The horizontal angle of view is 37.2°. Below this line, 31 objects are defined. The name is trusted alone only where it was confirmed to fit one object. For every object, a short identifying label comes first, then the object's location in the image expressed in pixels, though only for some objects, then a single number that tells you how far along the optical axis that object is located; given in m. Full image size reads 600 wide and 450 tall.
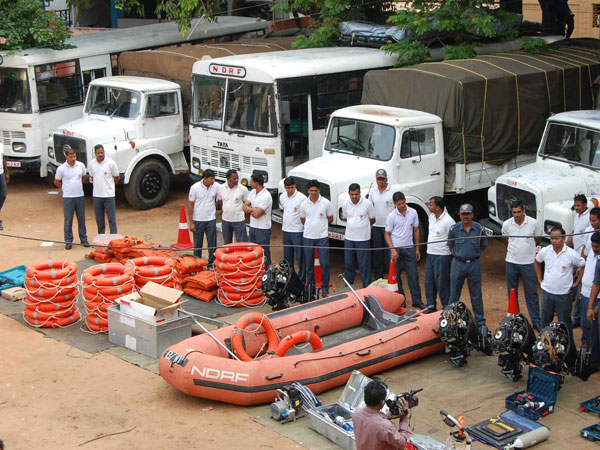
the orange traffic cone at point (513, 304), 11.27
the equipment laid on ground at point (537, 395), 9.42
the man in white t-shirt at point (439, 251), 12.17
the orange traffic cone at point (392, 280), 12.65
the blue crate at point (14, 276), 13.86
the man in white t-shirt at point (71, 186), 15.43
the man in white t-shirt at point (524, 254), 11.78
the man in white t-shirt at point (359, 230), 12.99
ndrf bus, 16.03
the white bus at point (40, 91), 19.22
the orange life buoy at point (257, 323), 10.46
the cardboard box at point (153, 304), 11.19
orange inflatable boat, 9.79
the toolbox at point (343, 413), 8.95
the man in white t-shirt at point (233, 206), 13.99
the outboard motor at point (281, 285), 12.46
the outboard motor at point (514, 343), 10.09
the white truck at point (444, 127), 14.48
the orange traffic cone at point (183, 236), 15.66
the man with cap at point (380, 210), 13.45
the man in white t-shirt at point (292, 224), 13.34
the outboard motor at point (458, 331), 10.65
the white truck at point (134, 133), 17.97
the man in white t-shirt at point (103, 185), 15.45
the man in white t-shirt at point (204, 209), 14.16
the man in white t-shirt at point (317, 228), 13.10
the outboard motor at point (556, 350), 9.76
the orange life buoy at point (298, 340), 10.40
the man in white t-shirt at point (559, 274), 10.72
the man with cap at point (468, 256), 11.67
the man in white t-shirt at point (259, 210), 13.60
